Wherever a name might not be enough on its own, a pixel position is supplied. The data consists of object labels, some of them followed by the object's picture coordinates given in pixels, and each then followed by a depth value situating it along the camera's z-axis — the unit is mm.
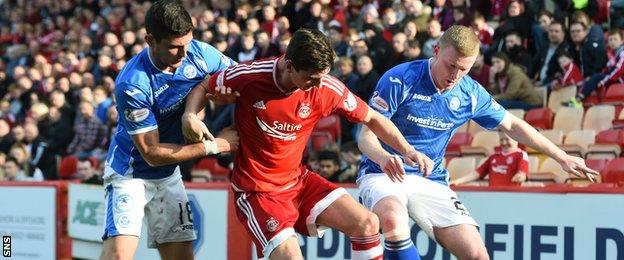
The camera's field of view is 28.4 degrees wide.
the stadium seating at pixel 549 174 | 12742
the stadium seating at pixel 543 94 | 14586
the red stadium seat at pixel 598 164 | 12234
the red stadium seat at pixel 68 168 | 17969
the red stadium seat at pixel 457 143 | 14461
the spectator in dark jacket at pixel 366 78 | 15250
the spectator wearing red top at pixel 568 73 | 14312
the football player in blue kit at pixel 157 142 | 7461
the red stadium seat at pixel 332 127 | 15914
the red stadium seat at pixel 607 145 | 12719
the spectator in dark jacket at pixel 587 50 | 14298
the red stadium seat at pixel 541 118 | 13930
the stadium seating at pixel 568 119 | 13785
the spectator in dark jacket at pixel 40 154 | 19078
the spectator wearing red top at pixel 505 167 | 12133
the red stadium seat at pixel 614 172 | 11727
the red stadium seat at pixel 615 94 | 13790
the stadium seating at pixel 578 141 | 12984
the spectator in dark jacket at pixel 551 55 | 14617
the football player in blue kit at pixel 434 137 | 7863
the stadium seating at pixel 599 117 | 13641
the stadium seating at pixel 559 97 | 14367
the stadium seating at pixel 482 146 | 14062
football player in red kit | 7328
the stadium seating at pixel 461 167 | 13562
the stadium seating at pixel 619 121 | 13258
